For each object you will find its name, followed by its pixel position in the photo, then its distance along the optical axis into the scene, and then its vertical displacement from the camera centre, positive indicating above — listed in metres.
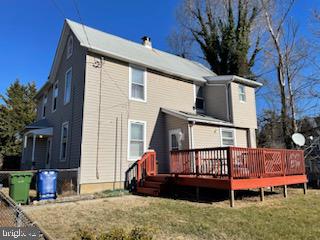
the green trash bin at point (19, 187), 7.92 -0.68
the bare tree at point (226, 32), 20.62 +11.28
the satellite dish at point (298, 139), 13.85 +1.33
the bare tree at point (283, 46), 19.19 +9.26
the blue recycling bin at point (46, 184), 8.51 -0.66
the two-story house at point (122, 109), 10.66 +2.80
